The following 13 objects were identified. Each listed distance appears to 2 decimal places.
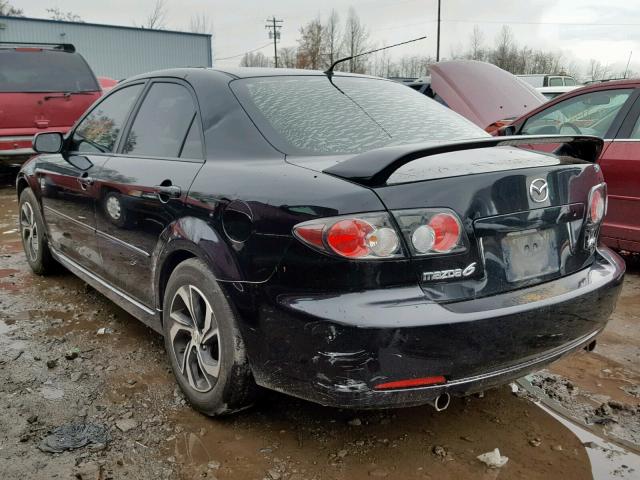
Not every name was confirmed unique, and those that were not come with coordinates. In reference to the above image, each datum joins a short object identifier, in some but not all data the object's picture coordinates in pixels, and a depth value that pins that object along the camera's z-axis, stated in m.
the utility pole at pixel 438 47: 41.25
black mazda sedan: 2.02
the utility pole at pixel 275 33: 61.12
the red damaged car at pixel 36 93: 8.57
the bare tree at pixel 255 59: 68.31
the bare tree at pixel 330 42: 49.01
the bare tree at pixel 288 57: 47.60
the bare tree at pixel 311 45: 45.55
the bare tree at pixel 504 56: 62.05
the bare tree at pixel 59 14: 48.67
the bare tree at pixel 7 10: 42.41
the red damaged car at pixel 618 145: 4.64
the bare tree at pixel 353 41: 55.72
